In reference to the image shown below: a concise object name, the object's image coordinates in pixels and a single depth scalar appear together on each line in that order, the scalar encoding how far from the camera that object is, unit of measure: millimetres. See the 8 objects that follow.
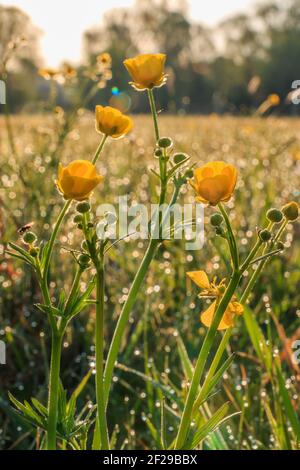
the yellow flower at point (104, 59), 1558
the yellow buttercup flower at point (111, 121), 582
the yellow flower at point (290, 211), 513
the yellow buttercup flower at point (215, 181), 488
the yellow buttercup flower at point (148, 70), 581
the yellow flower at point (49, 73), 1716
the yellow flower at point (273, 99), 2686
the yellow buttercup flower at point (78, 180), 485
